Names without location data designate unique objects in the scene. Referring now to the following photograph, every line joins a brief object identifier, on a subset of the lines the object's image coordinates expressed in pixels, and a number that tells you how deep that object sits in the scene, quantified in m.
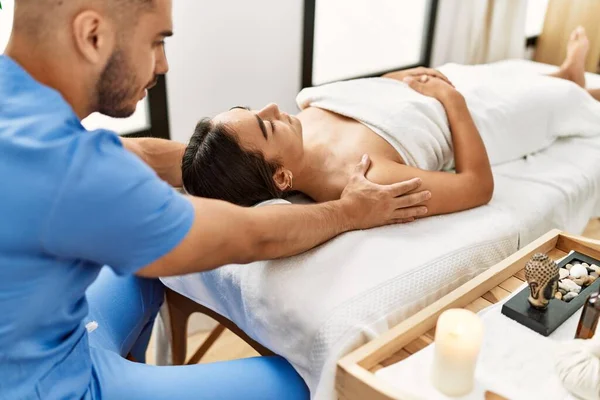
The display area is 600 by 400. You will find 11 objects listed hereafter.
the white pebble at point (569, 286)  1.16
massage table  1.08
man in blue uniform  0.77
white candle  0.91
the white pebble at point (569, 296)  1.14
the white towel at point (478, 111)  1.59
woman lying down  1.33
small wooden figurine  1.06
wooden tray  0.96
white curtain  2.85
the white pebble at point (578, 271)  1.19
